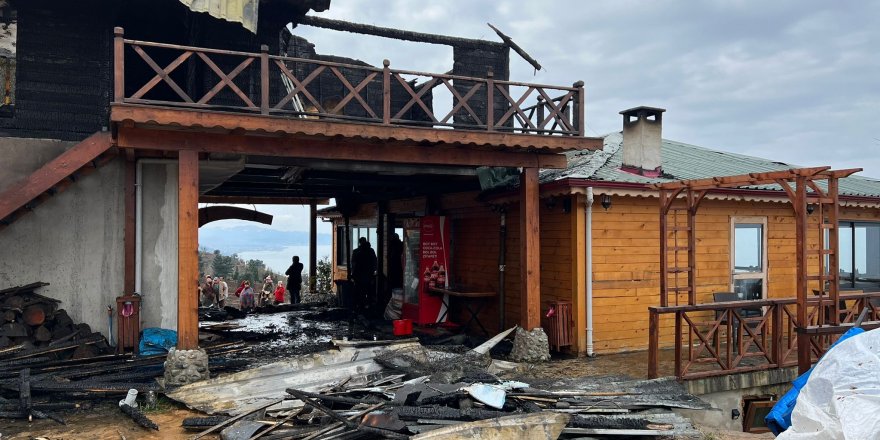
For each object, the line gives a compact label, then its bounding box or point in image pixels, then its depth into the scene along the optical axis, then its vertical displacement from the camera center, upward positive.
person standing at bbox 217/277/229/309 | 20.41 -2.05
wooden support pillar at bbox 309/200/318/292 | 21.41 -0.58
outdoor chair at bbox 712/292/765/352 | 11.04 -1.48
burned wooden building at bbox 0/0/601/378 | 8.31 +1.13
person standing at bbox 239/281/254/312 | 19.48 -2.08
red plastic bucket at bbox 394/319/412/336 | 12.30 -1.85
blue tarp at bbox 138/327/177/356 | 9.52 -1.65
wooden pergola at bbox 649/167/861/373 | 7.89 +0.04
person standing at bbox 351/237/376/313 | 16.84 -1.11
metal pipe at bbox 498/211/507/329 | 11.94 -0.41
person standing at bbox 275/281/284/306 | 20.80 -2.06
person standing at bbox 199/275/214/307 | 20.89 -2.06
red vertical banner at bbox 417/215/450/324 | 13.24 -0.76
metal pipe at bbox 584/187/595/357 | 10.64 -0.59
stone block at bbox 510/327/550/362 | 10.14 -1.83
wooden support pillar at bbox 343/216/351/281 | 18.68 -0.23
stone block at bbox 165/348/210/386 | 8.24 -1.75
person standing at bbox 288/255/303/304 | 19.81 -1.59
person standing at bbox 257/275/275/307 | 22.16 -2.18
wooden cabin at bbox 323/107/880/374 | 10.70 -0.24
